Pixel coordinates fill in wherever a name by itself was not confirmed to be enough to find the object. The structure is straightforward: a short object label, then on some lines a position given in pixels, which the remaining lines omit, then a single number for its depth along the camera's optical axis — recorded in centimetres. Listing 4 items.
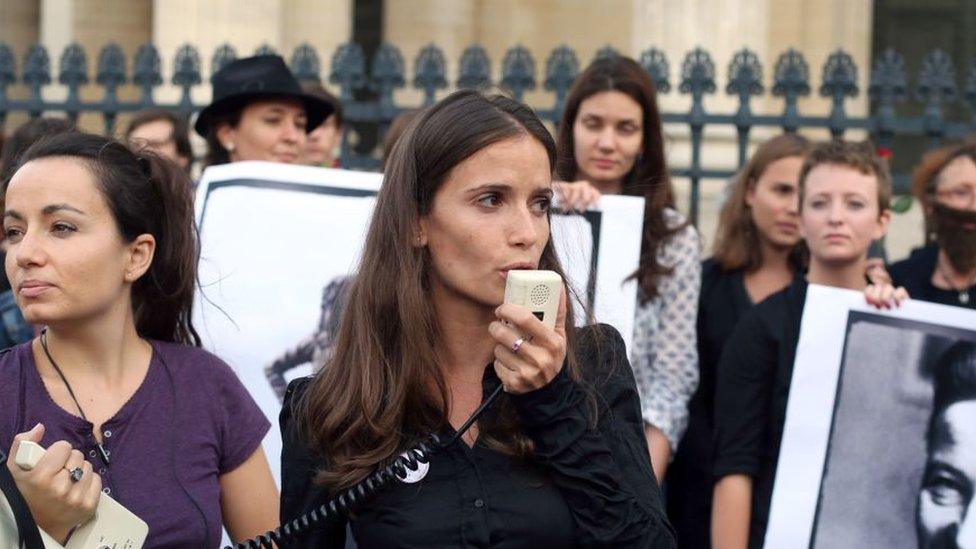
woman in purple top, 376
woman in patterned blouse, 552
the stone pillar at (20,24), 2139
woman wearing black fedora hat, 609
